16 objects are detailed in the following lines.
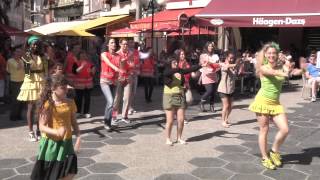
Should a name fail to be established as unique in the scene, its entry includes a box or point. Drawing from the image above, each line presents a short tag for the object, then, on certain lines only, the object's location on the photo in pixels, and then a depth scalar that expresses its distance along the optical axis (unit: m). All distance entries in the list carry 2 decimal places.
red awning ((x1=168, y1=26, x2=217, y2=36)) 18.66
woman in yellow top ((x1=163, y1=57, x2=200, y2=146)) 7.08
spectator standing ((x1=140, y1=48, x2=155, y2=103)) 12.16
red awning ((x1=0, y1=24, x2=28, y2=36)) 16.56
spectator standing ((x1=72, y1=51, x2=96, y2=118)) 9.83
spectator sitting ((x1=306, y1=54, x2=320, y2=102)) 12.50
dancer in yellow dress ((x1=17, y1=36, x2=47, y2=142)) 7.46
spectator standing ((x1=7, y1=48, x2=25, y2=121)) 9.25
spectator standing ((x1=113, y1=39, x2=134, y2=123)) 8.47
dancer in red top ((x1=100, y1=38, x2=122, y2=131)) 8.12
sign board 15.76
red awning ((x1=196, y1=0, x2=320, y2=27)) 12.77
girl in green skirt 4.29
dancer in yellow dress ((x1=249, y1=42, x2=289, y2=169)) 5.91
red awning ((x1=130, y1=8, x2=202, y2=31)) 17.52
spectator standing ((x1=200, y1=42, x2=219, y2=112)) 10.19
